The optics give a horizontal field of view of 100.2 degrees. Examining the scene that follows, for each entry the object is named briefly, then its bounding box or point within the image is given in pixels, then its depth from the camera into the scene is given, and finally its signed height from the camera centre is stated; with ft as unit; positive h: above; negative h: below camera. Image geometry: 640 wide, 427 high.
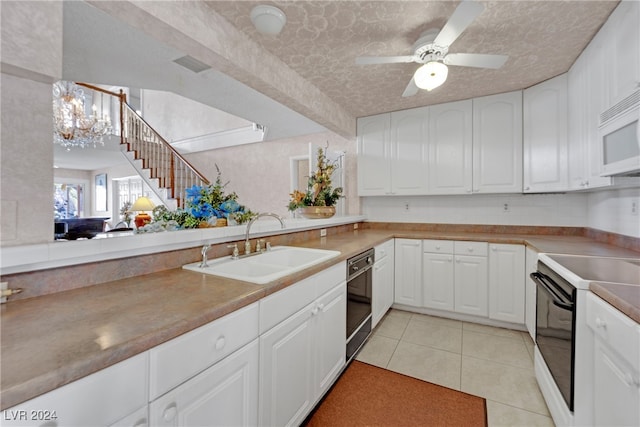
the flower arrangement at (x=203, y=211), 5.60 +0.04
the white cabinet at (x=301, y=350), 3.82 -2.35
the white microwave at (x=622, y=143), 4.37 +1.27
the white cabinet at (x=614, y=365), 2.85 -1.82
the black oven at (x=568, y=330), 3.93 -1.96
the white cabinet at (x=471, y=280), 8.78 -2.24
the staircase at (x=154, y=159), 17.37 +3.57
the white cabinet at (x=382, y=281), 8.20 -2.28
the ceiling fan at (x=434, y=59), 5.67 +3.38
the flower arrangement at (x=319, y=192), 9.63 +0.76
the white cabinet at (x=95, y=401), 1.75 -1.38
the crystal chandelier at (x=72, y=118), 13.16 +4.86
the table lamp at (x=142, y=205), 15.59 +0.45
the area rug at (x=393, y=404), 5.03 -3.89
